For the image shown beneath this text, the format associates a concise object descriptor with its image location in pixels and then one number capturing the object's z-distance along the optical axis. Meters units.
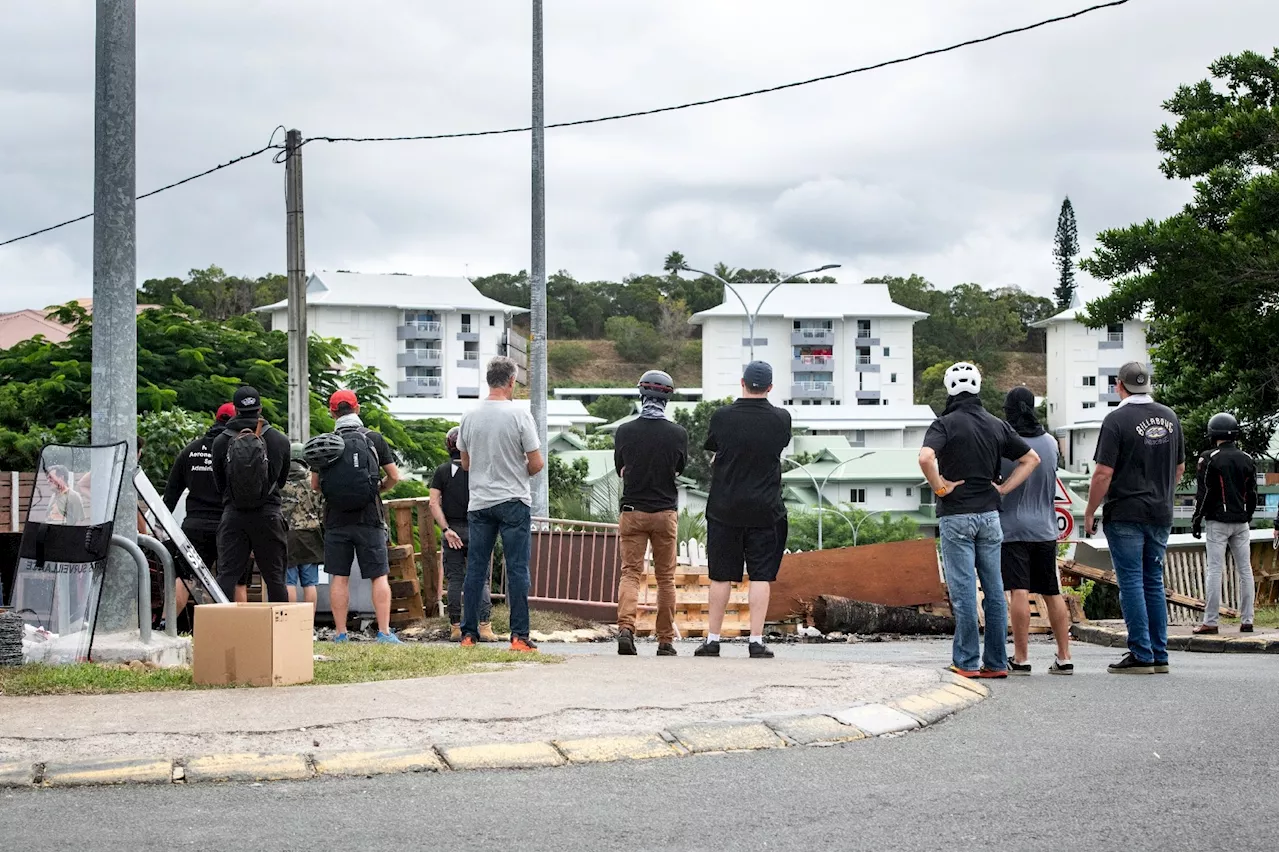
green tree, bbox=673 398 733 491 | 88.31
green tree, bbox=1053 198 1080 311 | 148.25
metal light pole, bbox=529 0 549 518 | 20.53
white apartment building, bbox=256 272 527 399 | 117.69
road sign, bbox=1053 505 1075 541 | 15.24
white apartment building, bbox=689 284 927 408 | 125.56
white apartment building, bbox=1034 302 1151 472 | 122.81
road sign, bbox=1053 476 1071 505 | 15.29
